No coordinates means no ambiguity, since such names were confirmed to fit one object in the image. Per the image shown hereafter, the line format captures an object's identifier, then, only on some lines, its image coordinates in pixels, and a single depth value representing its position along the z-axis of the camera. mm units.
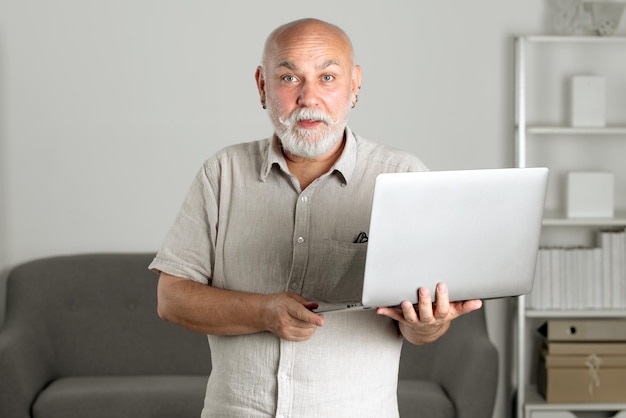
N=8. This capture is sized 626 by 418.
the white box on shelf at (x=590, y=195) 3750
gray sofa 3559
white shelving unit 4004
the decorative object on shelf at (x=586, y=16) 3756
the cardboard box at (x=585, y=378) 3670
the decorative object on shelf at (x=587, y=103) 3773
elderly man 1671
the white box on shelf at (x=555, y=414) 3705
